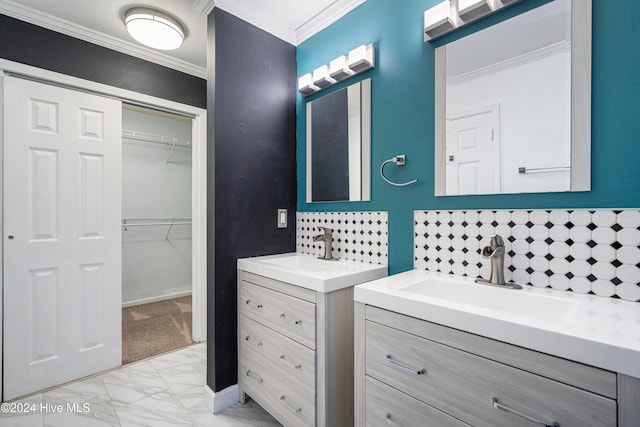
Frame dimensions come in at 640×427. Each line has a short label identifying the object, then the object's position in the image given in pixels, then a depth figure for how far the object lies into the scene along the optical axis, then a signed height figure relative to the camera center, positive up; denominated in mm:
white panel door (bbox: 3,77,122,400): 1859 -167
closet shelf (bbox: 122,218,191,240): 3684 -146
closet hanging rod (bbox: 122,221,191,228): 3664 -164
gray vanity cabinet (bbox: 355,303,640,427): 664 -477
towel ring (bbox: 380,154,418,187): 1526 +263
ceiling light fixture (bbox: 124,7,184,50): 1891 +1235
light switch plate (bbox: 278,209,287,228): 2107 -52
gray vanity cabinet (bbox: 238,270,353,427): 1276 -689
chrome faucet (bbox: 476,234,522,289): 1146 -194
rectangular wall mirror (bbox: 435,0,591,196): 1049 +434
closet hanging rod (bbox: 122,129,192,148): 3580 +957
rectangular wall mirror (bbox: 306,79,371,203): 1740 +430
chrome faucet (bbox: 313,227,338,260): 1860 -191
